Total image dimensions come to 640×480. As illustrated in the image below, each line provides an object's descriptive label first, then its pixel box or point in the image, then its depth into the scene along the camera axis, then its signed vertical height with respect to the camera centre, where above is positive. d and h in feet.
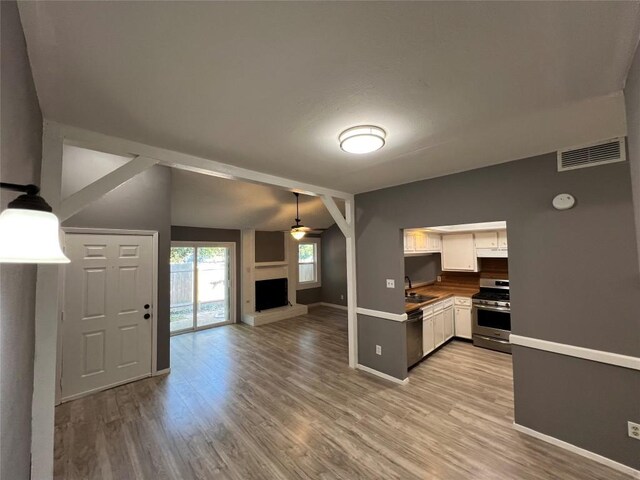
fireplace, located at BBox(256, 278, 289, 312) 21.44 -3.47
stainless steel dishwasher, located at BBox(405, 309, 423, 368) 11.58 -4.05
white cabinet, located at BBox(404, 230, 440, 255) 15.31 +0.53
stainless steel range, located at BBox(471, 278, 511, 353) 13.50 -3.69
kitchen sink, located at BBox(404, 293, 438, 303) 14.28 -2.73
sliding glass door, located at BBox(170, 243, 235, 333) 18.07 -2.27
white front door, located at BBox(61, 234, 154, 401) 9.81 -2.27
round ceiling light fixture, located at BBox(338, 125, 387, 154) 5.57 +2.52
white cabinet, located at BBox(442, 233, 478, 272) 15.90 -0.20
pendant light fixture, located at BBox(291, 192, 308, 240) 17.06 +1.48
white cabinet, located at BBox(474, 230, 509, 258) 14.67 +0.32
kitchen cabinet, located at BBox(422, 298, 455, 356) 13.05 -4.08
